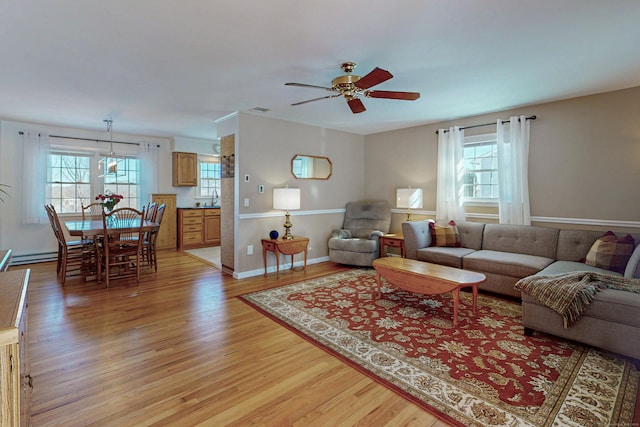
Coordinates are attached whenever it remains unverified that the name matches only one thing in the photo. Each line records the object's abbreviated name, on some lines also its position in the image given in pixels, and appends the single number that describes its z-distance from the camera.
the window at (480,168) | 4.60
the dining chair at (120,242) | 4.08
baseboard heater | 5.27
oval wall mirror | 5.19
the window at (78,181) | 5.69
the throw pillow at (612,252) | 3.12
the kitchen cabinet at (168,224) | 6.67
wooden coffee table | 2.92
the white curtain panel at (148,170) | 6.45
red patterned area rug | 1.83
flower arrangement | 4.59
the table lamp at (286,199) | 4.64
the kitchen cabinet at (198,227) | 6.80
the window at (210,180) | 7.41
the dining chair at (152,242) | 4.82
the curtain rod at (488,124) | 4.12
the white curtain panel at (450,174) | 4.83
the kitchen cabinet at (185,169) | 6.78
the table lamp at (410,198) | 5.00
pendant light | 5.17
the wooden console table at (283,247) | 4.54
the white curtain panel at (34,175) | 5.23
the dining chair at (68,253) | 4.21
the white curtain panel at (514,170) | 4.19
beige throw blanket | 2.44
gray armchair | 5.01
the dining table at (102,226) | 4.00
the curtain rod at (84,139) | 5.50
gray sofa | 2.31
